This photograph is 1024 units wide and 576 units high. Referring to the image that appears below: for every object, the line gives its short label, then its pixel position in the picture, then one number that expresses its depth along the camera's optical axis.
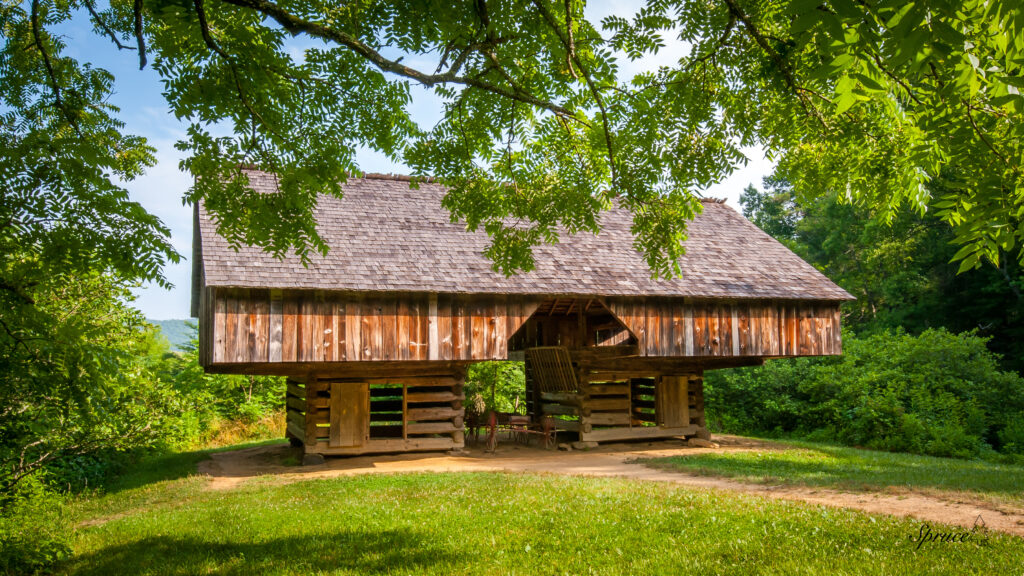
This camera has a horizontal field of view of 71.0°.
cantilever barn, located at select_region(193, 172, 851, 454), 13.10
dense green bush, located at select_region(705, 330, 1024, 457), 17.34
